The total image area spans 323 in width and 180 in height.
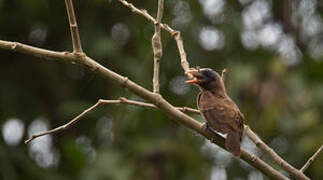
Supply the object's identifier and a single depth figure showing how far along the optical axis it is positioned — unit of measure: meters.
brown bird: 8.99
